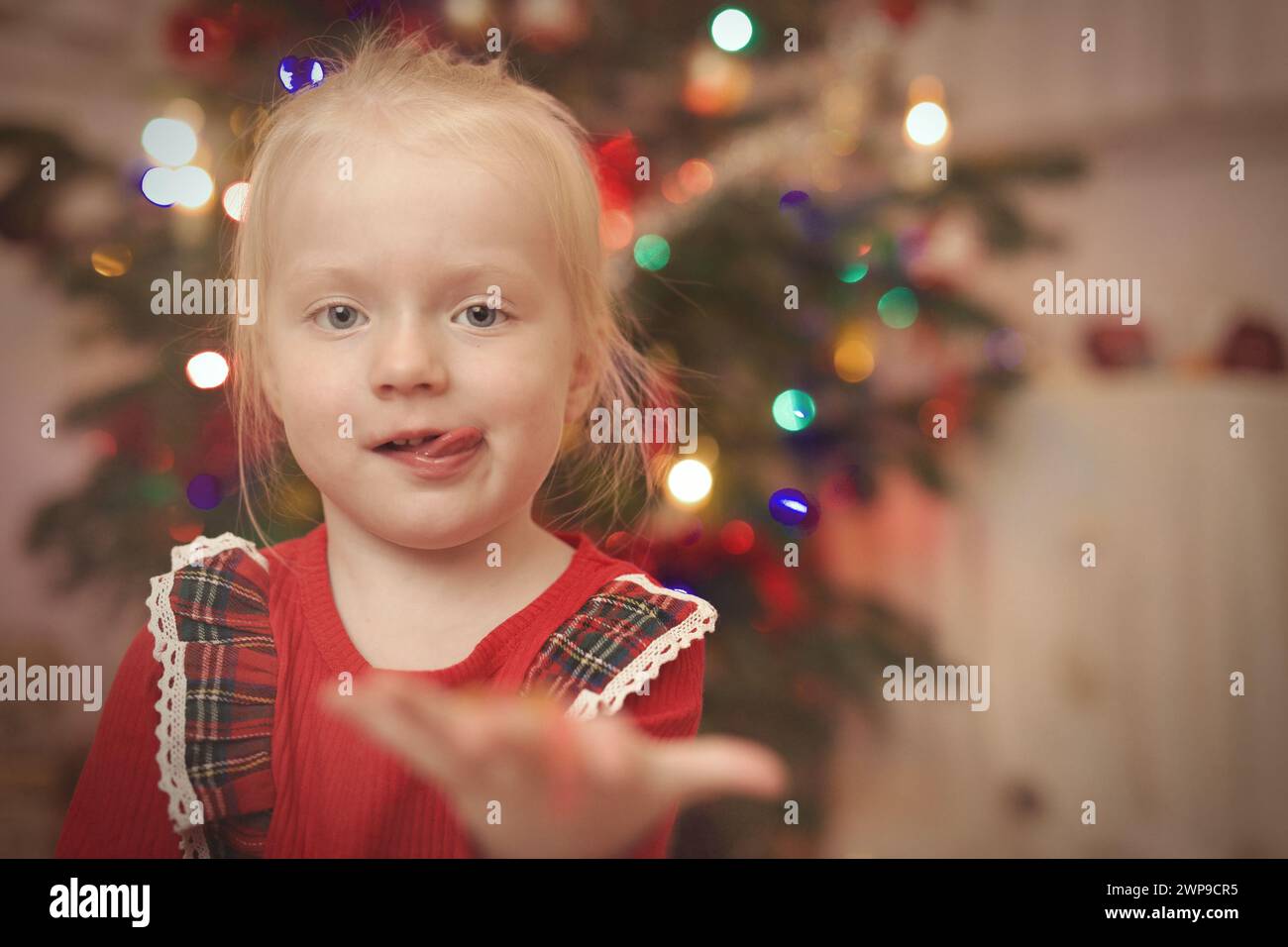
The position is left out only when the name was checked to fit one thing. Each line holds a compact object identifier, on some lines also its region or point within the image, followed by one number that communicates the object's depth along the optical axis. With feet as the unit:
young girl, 2.66
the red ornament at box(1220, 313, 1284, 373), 4.26
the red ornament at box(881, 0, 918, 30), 3.72
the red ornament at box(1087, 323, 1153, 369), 4.46
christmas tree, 3.38
